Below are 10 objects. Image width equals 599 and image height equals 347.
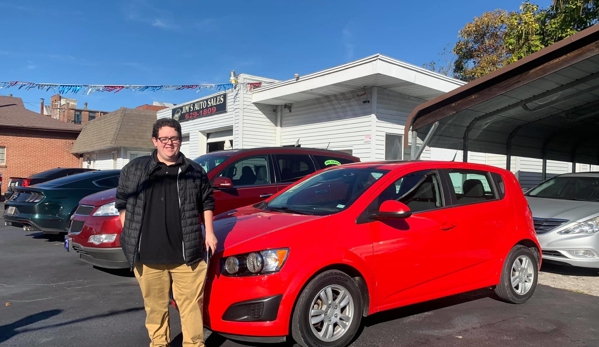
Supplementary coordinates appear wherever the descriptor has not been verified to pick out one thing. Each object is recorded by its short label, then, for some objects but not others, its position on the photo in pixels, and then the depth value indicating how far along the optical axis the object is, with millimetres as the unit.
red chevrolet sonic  3420
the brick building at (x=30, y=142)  25844
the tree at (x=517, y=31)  13414
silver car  6188
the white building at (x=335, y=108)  11844
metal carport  7403
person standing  3188
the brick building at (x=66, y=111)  39406
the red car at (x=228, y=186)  5668
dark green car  8109
